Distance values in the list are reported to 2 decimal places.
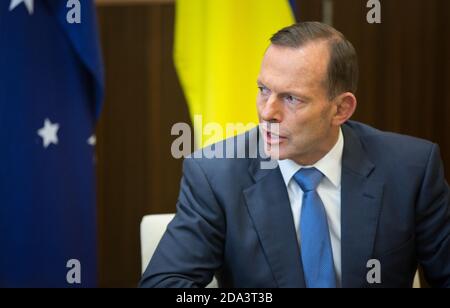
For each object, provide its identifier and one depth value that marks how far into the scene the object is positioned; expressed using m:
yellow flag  5.44
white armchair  3.90
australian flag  5.50
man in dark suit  3.19
